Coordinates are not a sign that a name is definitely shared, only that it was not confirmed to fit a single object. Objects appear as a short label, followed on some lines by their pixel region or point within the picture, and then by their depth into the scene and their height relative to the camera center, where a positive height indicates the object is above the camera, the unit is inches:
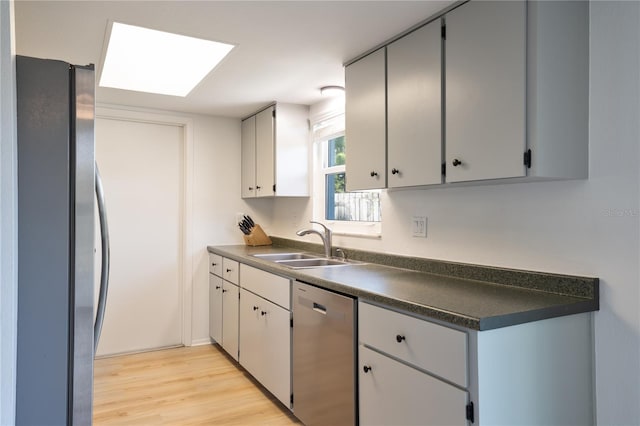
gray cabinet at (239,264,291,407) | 100.9 -29.7
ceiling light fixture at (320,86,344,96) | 121.1 +33.1
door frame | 156.4 -7.5
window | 117.3 +4.5
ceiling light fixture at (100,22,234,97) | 103.0 +39.3
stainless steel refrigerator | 50.0 -3.6
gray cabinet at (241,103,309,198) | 138.9 +19.1
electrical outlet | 94.1 -3.3
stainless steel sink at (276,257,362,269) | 116.6 -13.9
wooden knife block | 158.9 -9.7
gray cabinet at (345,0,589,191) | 61.7 +17.8
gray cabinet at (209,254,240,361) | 132.8 -29.5
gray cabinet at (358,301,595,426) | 53.9 -21.5
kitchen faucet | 123.5 -8.1
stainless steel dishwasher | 77.4 -28.0
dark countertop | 56.7 -12.8
